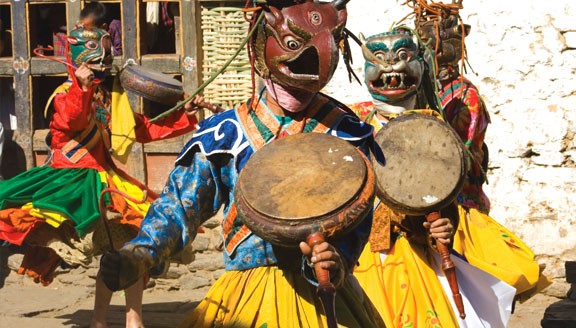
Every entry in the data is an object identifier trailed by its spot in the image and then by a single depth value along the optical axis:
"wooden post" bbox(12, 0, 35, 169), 8.60
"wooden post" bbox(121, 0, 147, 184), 8.38
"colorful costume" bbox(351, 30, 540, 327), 5.27
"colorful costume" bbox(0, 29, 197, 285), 6.80
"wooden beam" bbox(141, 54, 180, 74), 8.41
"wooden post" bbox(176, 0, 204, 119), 8.34
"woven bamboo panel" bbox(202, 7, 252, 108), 8.27
